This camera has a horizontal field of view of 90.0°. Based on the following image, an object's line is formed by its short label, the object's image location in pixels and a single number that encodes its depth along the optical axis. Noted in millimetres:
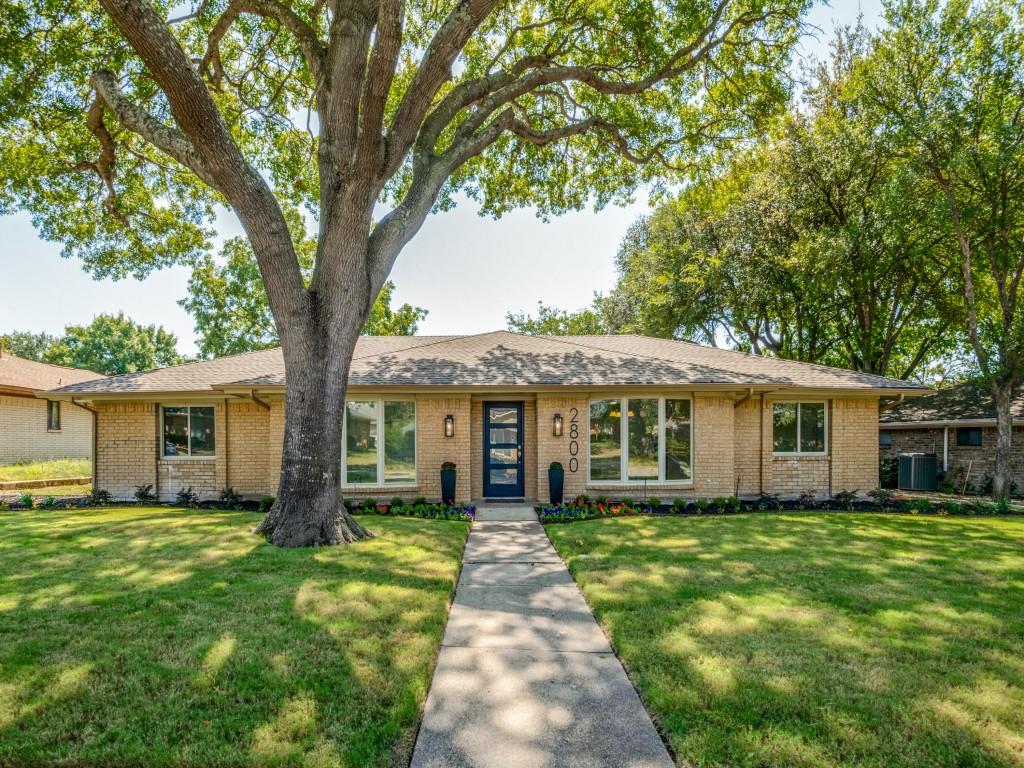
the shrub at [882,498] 11297
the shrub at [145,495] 11695
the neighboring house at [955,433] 14819
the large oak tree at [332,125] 7188
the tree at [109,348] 42562
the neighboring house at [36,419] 18062
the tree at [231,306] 28531
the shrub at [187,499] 11359
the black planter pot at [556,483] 10750
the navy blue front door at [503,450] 11602
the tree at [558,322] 35291
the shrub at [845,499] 11136
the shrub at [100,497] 11648
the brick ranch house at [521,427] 11125
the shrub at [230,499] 11109
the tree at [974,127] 11469
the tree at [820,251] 14422
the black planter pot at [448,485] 10766
